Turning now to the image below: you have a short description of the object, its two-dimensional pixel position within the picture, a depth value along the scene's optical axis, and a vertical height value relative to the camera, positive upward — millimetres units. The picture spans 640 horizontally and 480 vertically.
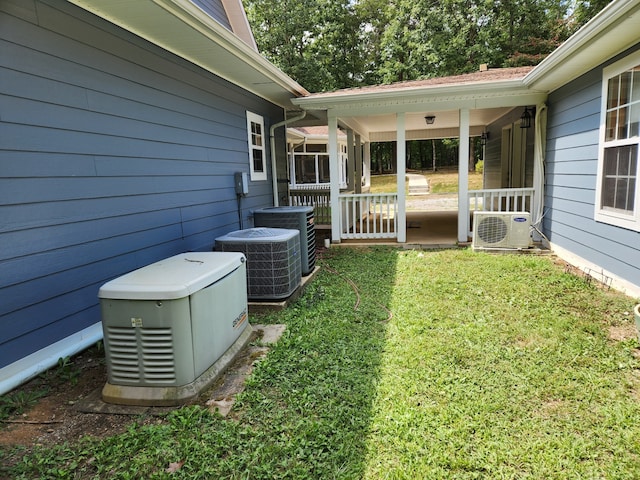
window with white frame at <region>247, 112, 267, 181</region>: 6359 +579
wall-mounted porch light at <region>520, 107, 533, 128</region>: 6996 +962
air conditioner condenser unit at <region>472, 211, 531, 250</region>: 6211 -866
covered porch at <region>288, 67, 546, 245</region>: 6379 +1089
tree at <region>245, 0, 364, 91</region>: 21578 +8013
